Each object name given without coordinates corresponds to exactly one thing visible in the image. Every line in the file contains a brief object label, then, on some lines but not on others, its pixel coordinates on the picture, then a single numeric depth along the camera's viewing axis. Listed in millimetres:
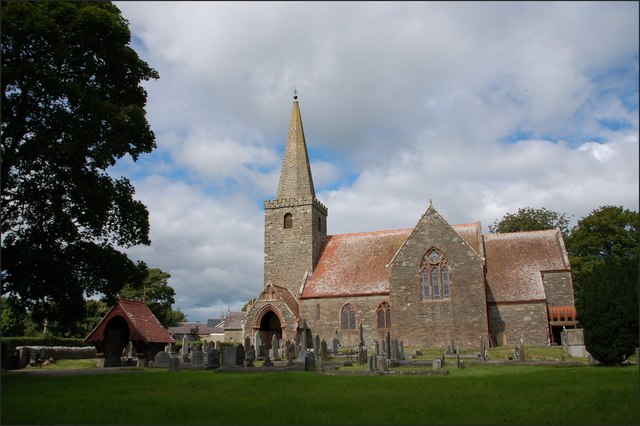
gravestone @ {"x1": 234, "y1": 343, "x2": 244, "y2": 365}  22962
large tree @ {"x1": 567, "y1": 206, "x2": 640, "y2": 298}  44500
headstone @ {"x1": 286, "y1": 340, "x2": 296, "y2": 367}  23406
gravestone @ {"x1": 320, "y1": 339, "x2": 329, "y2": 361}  25922
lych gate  27500
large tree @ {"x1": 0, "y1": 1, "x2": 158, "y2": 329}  17141
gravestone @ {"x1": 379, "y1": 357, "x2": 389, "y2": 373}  18547
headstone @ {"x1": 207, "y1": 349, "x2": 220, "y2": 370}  22770
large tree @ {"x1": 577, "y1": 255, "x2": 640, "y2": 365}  18594
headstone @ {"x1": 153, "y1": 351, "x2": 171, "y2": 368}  24719
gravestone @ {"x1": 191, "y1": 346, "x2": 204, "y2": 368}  23125
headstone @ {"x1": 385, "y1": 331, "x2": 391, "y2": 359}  24938
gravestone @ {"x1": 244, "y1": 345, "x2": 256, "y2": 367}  23845
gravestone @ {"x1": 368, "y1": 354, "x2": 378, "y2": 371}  18975
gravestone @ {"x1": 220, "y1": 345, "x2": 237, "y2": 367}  22953
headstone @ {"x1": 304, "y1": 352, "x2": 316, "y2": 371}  21234
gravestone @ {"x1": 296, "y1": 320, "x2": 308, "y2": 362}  23566
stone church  33250
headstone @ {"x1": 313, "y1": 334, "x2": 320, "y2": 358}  25719
